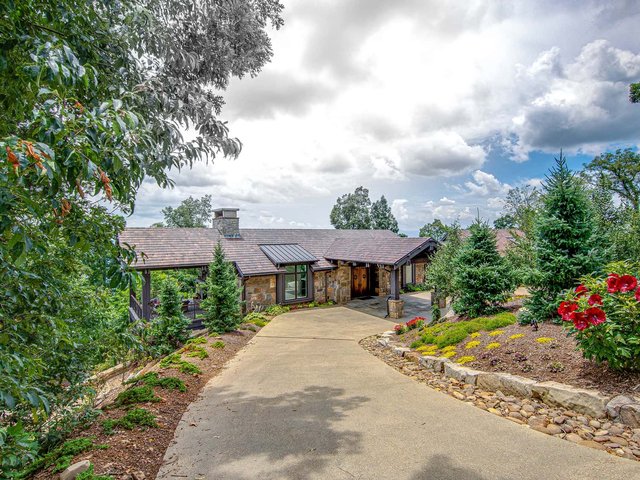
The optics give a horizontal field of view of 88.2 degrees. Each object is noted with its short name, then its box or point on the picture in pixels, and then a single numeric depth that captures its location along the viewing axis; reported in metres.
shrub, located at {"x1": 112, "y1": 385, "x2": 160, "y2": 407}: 5.15
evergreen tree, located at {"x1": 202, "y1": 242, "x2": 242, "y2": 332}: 11.12
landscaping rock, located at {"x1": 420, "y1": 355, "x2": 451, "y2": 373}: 6.79
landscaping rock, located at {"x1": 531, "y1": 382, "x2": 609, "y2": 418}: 4.32
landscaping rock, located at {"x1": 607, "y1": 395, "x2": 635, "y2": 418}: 4.17
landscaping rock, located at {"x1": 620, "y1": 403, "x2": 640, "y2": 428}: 3.99
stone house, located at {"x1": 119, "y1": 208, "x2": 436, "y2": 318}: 15.05
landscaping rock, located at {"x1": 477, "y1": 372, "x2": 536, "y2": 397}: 5.10
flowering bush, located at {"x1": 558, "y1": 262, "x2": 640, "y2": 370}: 4.46
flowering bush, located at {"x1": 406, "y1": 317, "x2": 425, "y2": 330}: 11.01
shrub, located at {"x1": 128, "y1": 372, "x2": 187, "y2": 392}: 5.96
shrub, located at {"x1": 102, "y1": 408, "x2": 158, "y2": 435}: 4.23
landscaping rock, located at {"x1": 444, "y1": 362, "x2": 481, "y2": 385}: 5.92
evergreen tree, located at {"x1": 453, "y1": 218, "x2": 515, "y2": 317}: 9.14
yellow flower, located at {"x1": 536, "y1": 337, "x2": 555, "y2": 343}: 6.10
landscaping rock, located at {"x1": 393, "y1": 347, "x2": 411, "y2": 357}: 8.33
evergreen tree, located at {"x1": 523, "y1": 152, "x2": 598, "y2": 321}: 7.30
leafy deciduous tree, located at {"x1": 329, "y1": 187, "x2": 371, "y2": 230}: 42.59
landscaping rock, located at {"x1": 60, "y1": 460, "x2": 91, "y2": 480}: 3.14
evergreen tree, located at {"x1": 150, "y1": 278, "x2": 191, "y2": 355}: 10.67
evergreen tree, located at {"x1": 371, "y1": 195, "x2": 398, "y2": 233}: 42.97
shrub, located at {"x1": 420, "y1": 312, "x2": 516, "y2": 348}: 7.88
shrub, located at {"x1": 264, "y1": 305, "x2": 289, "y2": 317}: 15.35
